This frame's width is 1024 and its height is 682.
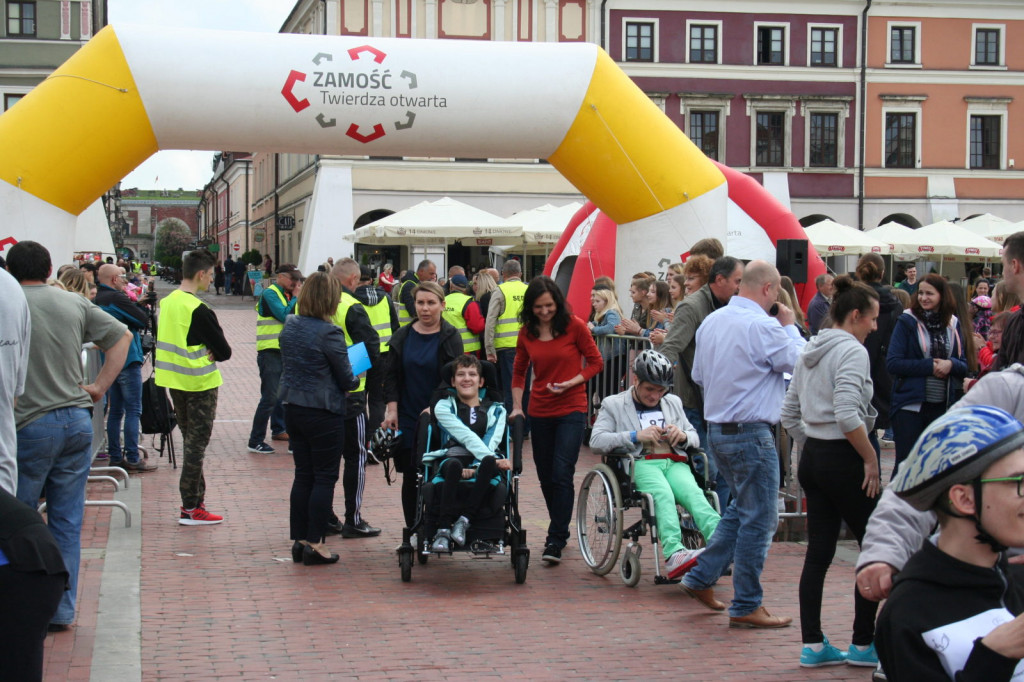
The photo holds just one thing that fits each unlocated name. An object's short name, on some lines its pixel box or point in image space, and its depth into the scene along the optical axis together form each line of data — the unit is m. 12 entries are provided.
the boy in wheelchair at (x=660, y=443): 6.98
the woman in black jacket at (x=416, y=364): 7.99
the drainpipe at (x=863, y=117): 42.78
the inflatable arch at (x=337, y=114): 11.05
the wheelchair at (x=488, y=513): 7.28
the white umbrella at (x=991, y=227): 28.12
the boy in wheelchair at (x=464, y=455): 7.23
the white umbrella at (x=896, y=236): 25.94
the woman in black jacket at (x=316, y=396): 7.57
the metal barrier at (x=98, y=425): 9.77
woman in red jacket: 7.85
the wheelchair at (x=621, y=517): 7.12
